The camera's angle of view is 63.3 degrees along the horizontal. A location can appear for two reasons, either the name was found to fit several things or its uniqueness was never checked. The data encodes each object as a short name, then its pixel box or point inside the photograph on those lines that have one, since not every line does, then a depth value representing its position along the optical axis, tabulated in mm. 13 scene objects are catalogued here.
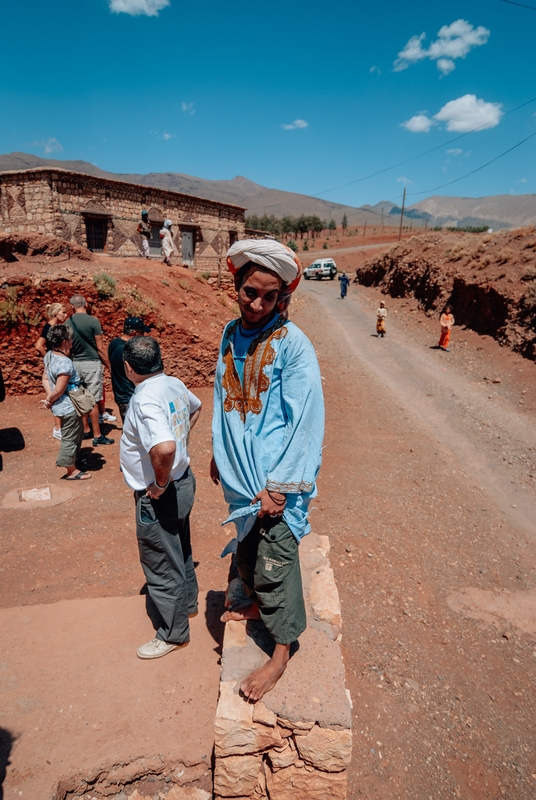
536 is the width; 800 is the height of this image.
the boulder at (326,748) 1992
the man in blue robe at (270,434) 1979
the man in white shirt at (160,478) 2354
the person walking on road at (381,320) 14992
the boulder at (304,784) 2104
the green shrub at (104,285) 8273
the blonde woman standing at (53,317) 5723
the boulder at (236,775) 2082
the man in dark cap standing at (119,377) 4992
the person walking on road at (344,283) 22125
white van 29923
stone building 16922
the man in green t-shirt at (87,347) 5789
